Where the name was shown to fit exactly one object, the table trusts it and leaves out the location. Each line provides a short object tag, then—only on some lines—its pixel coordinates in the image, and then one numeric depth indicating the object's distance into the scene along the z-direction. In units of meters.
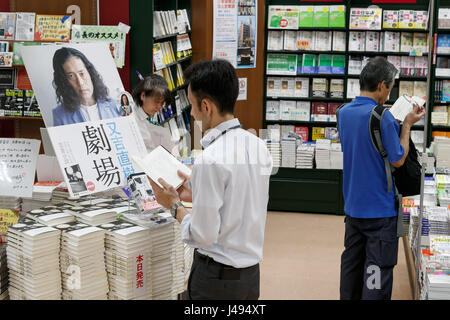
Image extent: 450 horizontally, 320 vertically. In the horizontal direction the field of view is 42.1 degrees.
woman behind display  4.23
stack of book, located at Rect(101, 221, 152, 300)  2.81
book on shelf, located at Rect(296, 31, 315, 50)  7.41
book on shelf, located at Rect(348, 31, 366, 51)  7.32
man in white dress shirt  2.30
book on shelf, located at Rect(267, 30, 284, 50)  7.45
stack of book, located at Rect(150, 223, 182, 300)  2.95
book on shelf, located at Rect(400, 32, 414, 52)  7.24
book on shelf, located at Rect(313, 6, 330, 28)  7.27
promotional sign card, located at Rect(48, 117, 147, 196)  3.07
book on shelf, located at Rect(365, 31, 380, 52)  7.30
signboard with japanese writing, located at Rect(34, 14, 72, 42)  4.92
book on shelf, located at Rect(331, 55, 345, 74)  7.40
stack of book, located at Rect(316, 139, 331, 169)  7.20
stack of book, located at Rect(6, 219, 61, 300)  2.80
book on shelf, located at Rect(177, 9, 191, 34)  6.12
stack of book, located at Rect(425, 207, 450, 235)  4.07
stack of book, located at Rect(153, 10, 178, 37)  5.39
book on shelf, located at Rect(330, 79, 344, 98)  7.49
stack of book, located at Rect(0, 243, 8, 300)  3.00
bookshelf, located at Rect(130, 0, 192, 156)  5.04
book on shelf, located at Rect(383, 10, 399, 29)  7.17
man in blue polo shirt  3.63
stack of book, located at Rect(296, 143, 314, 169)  7.23
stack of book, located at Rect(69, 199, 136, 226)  2.97
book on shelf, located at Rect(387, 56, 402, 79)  7.32
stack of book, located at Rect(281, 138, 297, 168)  7.26
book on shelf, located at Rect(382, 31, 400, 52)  7.26
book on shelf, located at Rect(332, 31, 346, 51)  7.34
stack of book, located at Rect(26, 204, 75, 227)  2.95
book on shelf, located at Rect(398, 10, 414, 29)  7.13
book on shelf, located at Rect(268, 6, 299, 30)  7.31
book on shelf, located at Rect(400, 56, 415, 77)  7.29
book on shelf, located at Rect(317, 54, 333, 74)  7.43
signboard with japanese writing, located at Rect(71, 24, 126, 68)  4.88
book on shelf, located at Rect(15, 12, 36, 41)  5.04
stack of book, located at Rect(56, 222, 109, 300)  2.81
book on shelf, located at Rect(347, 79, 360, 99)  7.45
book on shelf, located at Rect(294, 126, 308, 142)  7.69
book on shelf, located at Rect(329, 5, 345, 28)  7.23
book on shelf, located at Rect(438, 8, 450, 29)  7.05
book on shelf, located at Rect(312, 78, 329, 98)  7.52
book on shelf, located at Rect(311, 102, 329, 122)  7.55
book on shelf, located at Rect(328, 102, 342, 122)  7.53
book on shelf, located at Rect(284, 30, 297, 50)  7.43
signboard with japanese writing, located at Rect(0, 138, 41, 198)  3.29
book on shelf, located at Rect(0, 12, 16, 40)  5.07
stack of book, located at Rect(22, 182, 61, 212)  3.36
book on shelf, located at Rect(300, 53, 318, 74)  7.47
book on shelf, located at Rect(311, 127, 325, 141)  7.63
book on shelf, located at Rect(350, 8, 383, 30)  7.16
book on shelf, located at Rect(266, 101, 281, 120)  7.61
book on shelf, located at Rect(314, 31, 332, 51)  7.40
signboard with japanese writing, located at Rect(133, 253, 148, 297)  2.86
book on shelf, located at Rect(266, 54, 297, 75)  7.49
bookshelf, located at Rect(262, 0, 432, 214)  7.22
